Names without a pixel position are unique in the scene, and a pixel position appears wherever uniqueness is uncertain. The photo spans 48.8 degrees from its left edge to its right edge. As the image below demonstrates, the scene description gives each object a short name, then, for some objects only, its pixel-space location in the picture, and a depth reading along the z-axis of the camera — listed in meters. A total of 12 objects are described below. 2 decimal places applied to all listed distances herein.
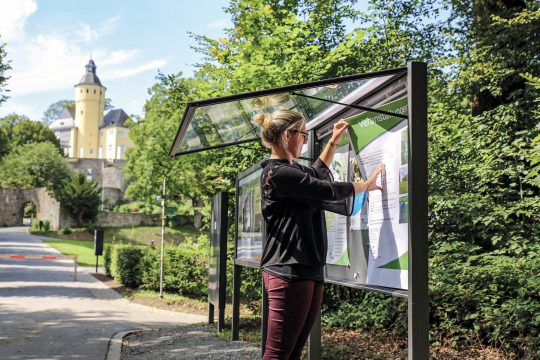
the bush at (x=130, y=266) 17.41
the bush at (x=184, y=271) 14.43
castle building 122.06
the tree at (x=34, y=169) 71.19
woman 2.84
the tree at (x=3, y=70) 16.81
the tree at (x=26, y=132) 87.00
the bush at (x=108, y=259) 20.46
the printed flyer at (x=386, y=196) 3.29
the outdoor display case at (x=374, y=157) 3.07
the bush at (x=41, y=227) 53.50
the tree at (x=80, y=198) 56.44
